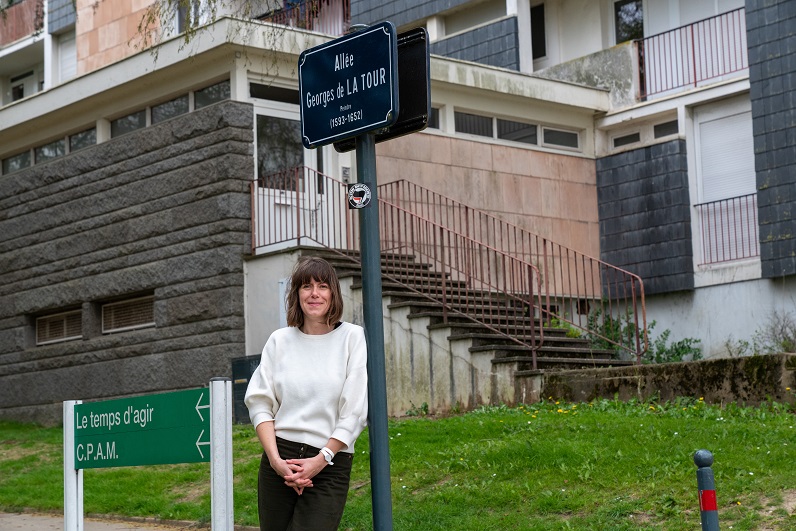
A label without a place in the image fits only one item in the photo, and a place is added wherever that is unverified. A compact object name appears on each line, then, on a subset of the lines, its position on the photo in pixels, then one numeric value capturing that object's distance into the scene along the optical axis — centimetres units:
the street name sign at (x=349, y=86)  535
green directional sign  554
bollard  516
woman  489
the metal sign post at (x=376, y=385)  521
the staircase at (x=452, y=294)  1453
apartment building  1648
